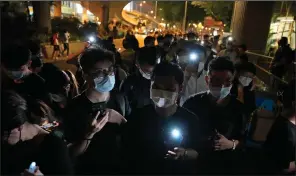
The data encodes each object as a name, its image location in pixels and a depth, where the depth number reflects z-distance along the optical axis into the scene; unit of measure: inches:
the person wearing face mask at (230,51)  197.7
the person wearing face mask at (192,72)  118.4
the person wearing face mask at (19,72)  86.8
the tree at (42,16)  516.7
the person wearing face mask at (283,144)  68.3
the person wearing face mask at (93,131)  64.9
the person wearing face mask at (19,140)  56.0
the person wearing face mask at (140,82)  100.9
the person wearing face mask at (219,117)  71.6
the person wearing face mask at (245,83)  100.5
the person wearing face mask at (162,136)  64.9
